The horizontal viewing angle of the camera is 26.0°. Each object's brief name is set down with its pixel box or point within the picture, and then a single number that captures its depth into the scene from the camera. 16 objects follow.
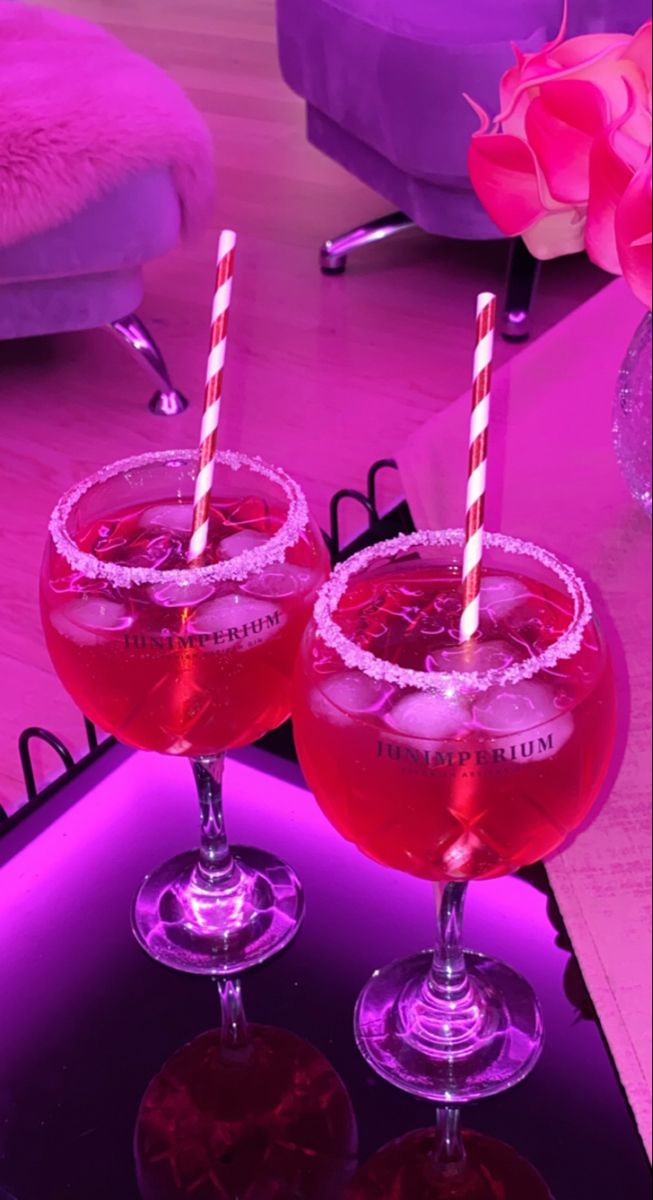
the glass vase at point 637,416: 0.84
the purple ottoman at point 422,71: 2.36
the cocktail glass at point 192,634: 0.71
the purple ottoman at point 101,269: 2.23
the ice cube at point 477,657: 0.65
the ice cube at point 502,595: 0.70
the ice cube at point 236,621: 0.71
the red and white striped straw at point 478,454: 0.63
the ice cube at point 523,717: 0.61
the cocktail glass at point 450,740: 0.61
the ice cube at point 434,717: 0.61
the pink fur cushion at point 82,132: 2.14
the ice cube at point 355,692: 0.62
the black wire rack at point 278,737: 0.92
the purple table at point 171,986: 0.69
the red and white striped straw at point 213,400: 0.71
